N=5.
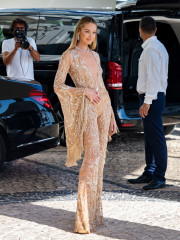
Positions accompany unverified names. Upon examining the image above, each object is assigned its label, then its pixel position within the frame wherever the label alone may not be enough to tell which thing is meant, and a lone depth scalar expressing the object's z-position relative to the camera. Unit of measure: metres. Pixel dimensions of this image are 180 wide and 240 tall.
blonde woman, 4.79
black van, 8.23
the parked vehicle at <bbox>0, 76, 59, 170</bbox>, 6.68
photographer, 8.00
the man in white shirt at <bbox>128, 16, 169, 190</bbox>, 6.32
